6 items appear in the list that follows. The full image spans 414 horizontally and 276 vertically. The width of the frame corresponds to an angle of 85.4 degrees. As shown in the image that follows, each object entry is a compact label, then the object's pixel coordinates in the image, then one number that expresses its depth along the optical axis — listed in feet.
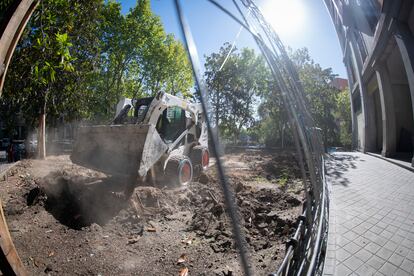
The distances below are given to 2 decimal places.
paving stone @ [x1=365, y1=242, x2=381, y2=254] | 11.63
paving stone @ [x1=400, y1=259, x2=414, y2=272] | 10.07
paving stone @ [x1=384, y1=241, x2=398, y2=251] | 11.83
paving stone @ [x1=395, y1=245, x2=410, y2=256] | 11.36
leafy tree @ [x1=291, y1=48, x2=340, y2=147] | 92.07
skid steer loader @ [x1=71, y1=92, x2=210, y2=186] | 19.43
